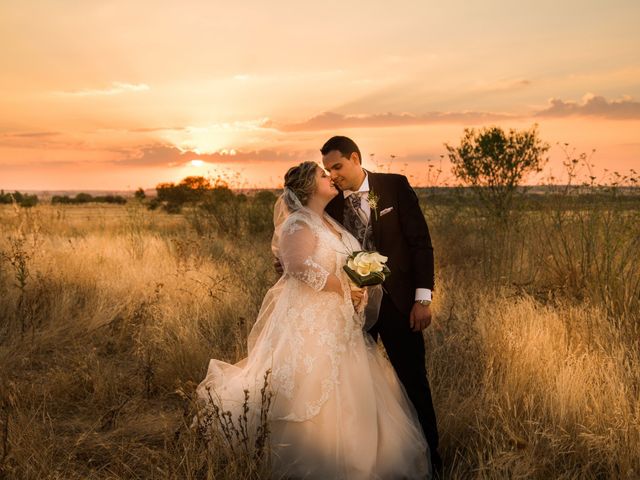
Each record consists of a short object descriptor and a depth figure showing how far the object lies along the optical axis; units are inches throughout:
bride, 139.3
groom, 149.2
